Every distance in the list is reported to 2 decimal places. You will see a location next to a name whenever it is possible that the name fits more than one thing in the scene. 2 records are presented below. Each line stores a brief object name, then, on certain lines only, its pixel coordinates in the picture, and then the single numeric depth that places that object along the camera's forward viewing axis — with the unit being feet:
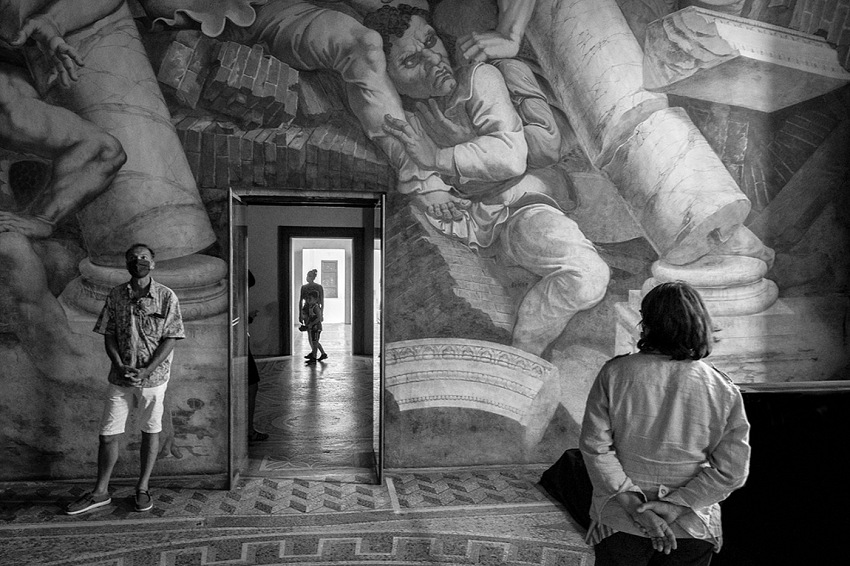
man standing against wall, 12.61
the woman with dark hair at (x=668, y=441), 5.87
